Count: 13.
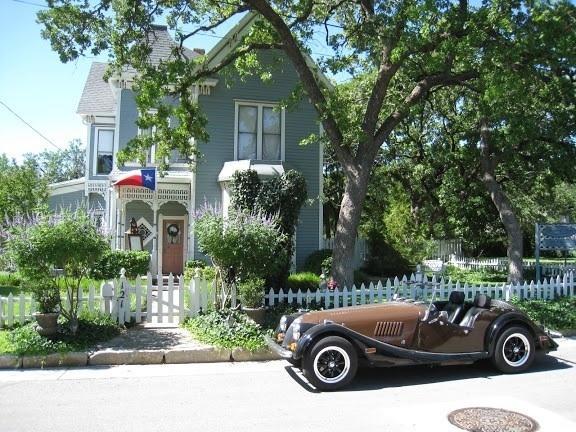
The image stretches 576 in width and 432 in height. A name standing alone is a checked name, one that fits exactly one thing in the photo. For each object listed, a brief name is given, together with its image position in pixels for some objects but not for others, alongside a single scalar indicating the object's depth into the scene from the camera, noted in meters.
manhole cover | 5.20
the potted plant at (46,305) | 8.34
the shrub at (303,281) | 14.77
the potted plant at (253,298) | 9.34
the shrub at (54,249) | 8.44
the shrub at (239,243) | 9.66
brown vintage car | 6.66
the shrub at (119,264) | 16.62
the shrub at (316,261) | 17.23
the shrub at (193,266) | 16.50
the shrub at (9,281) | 16.71
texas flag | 17.84
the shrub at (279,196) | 15.38
